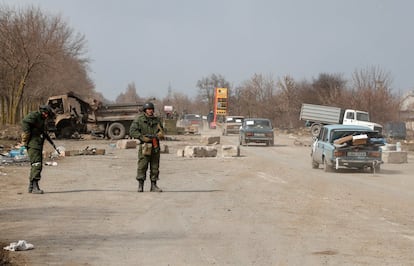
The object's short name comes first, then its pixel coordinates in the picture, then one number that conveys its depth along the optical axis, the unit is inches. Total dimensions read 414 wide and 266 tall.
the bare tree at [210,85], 4672.7
